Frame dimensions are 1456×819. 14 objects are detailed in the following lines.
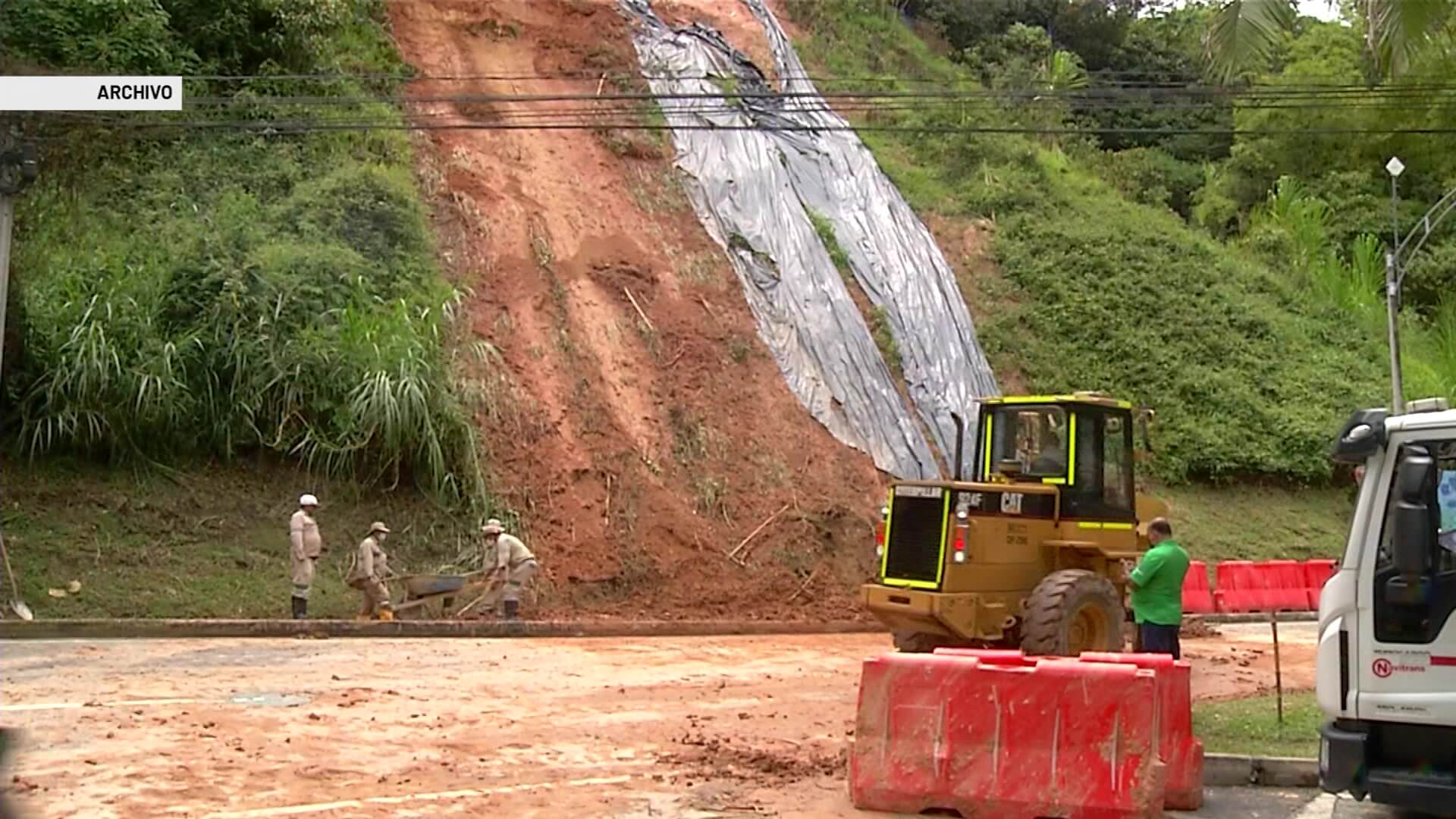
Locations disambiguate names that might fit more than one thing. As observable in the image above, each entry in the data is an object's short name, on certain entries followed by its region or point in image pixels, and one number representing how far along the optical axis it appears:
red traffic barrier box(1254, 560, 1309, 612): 24.41
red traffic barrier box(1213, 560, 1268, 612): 23.97
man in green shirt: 11.89
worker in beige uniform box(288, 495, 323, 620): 17.95
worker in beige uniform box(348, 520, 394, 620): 18.31
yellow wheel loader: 13.93
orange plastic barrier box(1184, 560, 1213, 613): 23.52
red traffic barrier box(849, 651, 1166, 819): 8.60
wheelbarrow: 18.94
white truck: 7.97
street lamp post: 24.97
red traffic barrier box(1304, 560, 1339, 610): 24.61
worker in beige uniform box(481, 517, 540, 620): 19.02
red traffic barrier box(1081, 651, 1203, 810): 8.84
